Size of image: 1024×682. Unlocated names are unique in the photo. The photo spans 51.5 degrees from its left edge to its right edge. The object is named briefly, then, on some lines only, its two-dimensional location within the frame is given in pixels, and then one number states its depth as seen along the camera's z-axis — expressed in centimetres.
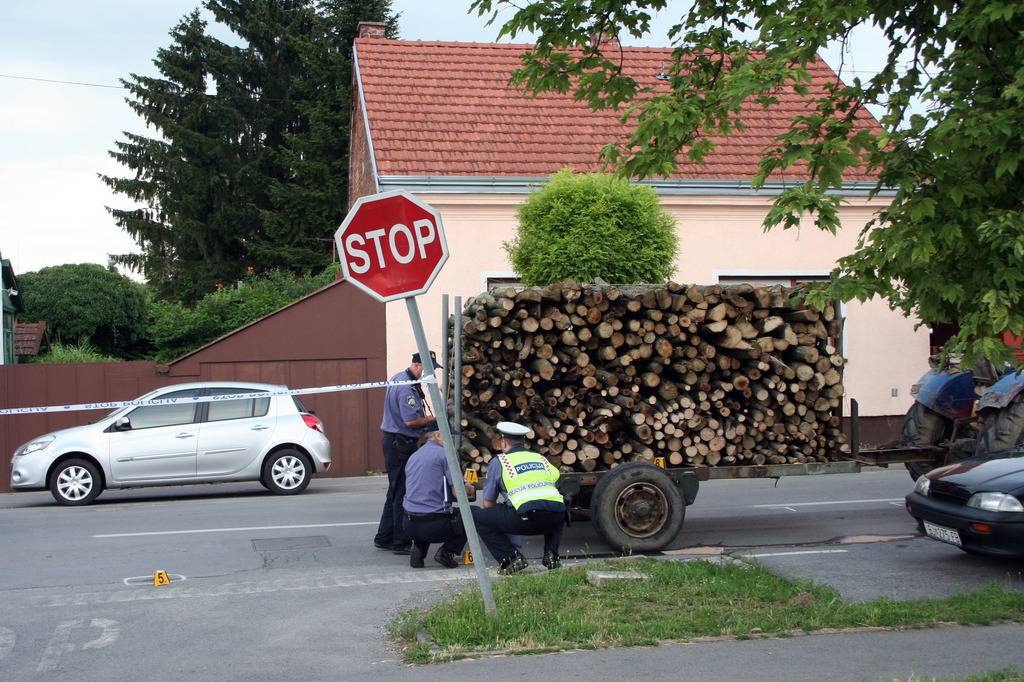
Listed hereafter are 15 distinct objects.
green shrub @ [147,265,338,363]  2108
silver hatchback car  1432
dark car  803
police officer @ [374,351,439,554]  1001
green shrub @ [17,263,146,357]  2828
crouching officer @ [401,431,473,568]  898
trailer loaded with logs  944
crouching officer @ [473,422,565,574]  857
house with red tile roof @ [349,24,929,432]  1833
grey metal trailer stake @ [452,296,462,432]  937
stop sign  637
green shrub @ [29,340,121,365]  2191
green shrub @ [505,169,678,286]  1384
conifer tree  3281
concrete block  784
